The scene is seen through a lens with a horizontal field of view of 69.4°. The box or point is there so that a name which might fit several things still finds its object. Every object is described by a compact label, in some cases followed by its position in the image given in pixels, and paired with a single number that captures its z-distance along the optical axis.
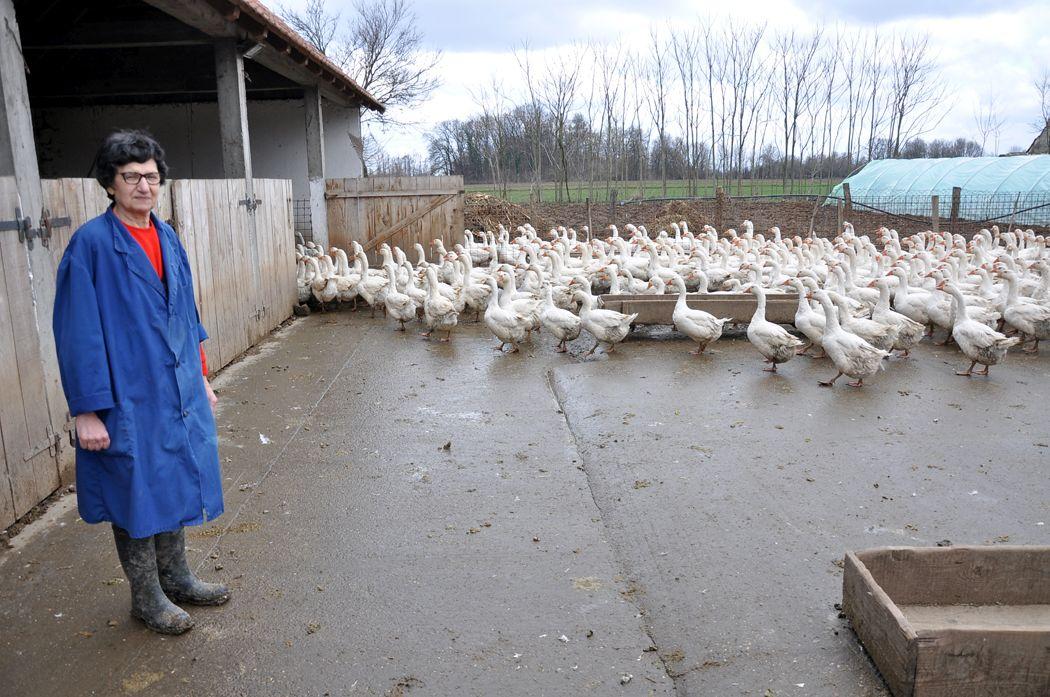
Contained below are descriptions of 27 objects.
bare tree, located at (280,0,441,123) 32.16
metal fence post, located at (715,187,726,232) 20.86
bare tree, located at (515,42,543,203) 26.39
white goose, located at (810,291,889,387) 7.54
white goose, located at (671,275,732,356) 9.00
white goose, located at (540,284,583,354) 9.24
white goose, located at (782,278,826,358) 8.53
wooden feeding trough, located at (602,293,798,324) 10.11
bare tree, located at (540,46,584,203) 26.02
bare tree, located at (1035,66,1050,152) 30.72
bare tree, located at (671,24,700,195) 27.14
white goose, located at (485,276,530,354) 9.27
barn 4.59
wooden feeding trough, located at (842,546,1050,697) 2.78
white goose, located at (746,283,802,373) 8.13
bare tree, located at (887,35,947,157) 29.23
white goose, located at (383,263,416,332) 10.48
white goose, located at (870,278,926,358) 8.55
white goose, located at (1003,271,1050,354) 8.97
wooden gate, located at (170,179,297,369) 7.80
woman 2.99
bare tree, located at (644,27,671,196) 26.67
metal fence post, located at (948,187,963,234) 20.53
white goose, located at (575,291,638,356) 9.05
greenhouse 22.39
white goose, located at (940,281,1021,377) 7.86
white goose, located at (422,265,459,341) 9.91
